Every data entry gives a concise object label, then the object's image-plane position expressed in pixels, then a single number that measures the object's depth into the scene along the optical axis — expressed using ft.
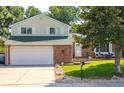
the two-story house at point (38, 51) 49.97
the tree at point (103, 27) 27.50
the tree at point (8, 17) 73.95
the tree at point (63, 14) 101.21
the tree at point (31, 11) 106.06
